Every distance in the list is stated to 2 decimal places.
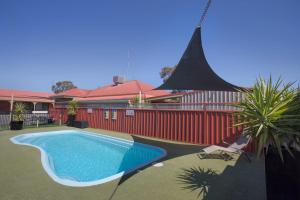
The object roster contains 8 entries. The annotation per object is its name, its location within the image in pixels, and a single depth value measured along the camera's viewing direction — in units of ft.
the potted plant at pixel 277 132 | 6.62
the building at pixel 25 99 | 58.35
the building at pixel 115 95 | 42.48
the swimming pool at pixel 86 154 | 13.48
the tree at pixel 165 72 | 89.12
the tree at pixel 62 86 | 141.27
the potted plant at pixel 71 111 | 38.11
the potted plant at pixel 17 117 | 30.39
